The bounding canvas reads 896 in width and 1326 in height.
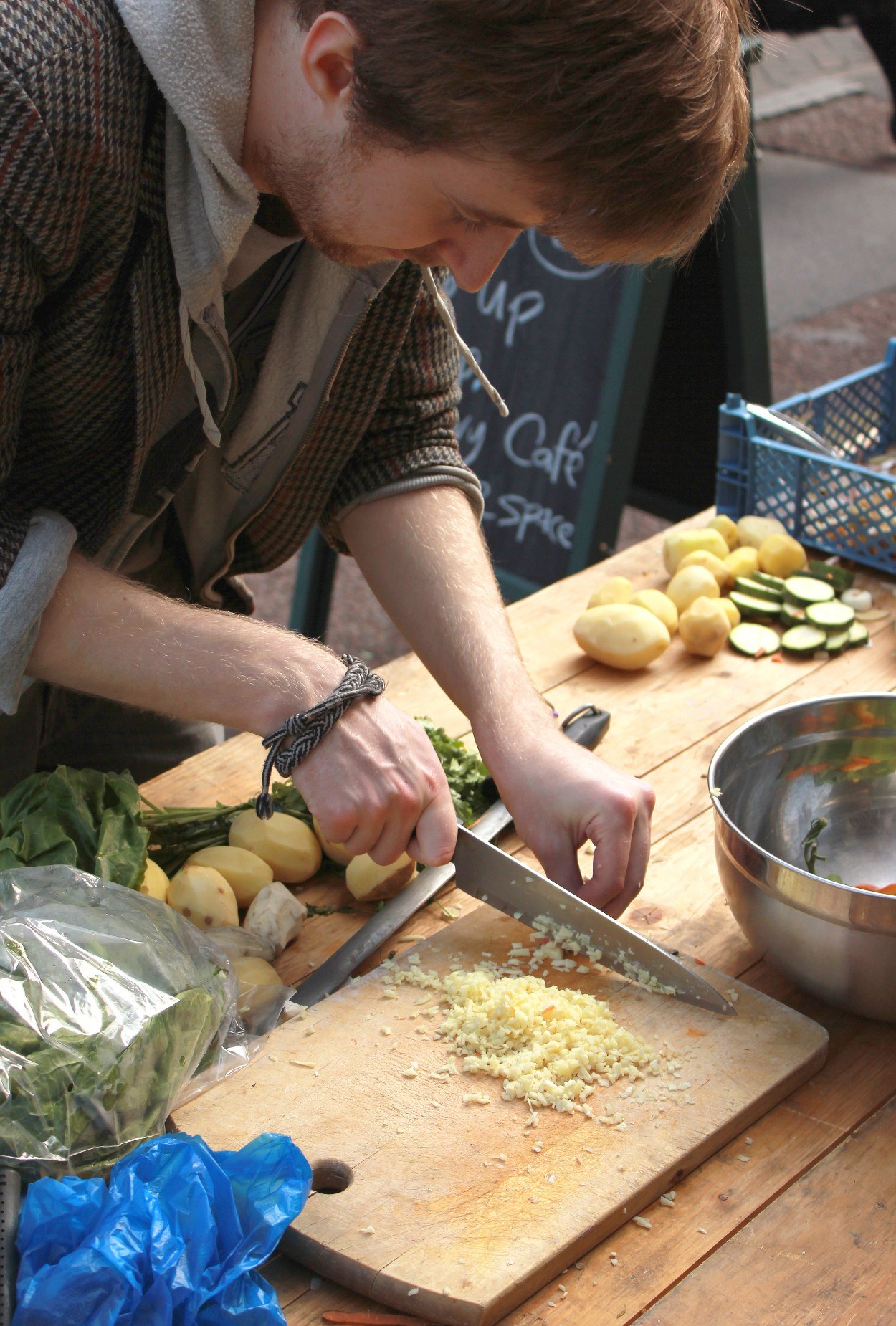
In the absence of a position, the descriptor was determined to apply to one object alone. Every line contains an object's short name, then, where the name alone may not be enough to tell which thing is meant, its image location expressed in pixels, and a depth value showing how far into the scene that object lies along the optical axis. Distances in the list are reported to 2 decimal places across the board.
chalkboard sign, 3.32
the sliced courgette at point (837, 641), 2.23
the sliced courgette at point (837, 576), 2.40
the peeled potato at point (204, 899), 1.55
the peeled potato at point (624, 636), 2.14
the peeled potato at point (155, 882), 1.54
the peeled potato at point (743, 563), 2.41
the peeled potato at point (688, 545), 2.42
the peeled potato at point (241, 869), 1.61
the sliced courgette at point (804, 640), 2.21
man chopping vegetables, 1.17
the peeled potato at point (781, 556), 2.43
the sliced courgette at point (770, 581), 2.37
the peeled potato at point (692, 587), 2.30
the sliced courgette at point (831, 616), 2.25
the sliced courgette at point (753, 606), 2.32
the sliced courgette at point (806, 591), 2.32
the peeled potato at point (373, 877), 1.63
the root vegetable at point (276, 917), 1.54
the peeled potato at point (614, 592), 2.29
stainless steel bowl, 1.40
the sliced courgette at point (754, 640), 2.23
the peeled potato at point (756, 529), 2.48
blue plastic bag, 1.01
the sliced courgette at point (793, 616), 2.30
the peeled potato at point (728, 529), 2.52
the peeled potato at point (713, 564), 2.38
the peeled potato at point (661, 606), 2.26
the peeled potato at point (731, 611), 2.29
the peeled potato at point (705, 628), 2.19
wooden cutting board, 1.14
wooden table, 1.14
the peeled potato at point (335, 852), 1.68
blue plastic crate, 2.41
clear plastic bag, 1.15
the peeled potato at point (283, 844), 1.65
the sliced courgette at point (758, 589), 2.35
